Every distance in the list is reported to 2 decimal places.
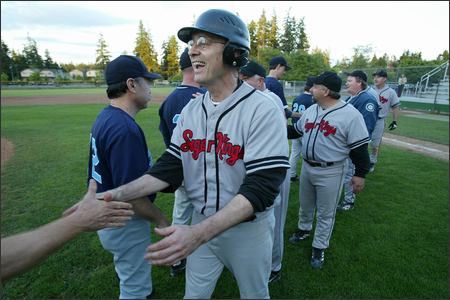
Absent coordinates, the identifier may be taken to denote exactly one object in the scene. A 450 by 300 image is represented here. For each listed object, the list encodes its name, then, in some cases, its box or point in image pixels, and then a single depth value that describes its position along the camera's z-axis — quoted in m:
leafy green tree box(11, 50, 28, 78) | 75.83
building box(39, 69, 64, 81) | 79.64
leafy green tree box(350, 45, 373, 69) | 47.31
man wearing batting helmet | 1.68
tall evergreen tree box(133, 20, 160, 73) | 70.31
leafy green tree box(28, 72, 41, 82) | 68.43
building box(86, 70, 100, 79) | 95.90
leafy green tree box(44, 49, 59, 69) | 88.50
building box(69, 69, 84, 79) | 99.09
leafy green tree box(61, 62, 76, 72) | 102.80
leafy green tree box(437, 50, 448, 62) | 60.69
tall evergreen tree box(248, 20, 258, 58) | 41.11
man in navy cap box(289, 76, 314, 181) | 6.17
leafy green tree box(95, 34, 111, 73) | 77.56
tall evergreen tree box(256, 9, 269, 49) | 41.16
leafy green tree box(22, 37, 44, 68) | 80.92
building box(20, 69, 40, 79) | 80.94
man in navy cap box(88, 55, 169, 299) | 2.19
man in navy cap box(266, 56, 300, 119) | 4.72
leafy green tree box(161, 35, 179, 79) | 65.62
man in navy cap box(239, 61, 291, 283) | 3.17
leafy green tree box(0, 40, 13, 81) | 65.12
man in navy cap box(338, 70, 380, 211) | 5.35
